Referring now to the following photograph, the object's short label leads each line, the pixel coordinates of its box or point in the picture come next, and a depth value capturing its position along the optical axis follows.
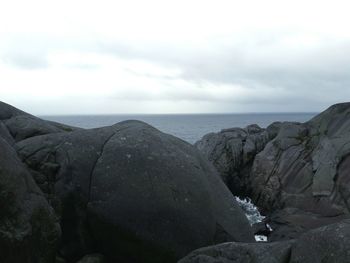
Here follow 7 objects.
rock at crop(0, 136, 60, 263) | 8.14
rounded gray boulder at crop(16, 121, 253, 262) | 10.76
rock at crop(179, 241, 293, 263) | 7.25
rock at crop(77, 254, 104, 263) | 10.35
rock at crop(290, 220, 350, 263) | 6.68
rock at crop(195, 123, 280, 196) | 31.19
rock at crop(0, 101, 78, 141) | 13.70
